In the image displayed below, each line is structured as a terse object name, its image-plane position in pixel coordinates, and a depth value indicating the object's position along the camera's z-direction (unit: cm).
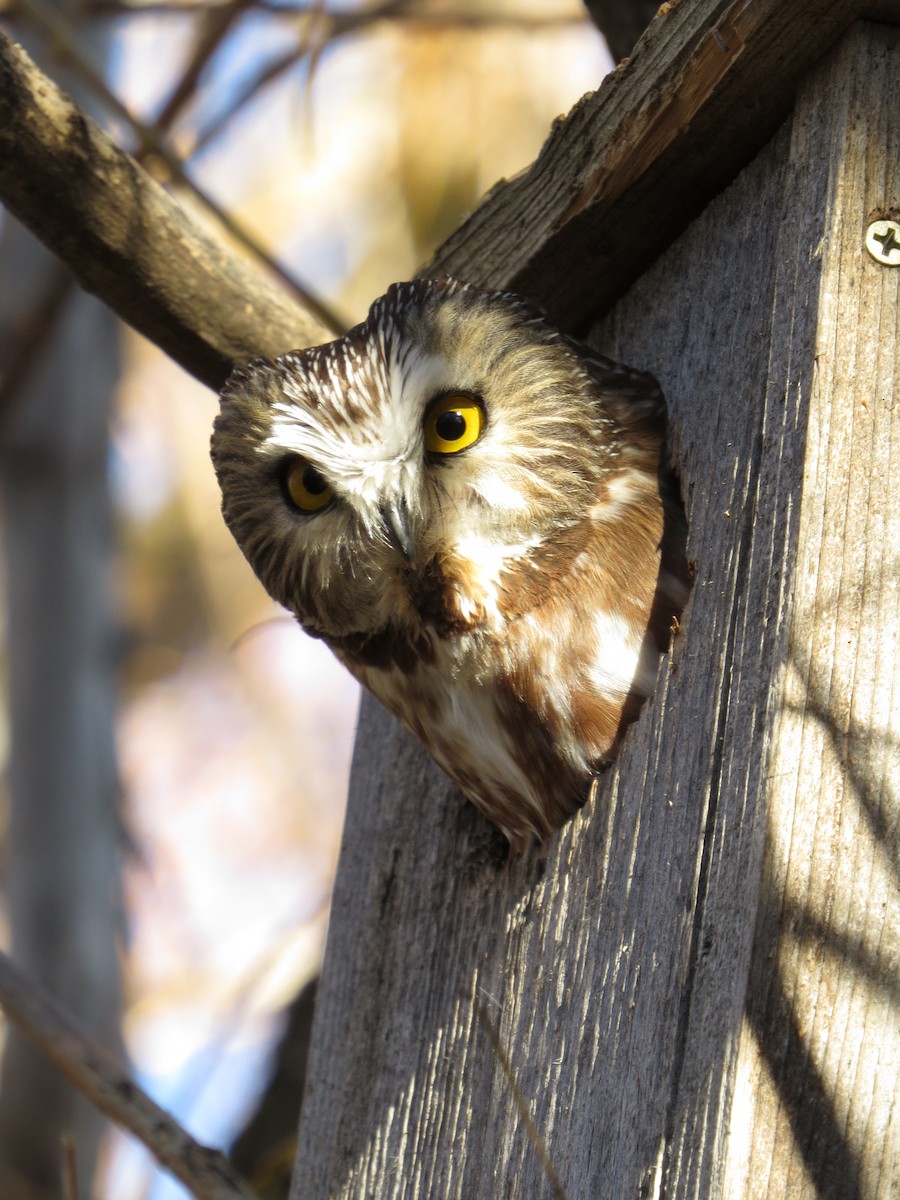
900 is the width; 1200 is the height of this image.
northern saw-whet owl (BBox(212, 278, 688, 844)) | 430
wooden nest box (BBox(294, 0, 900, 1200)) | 302
